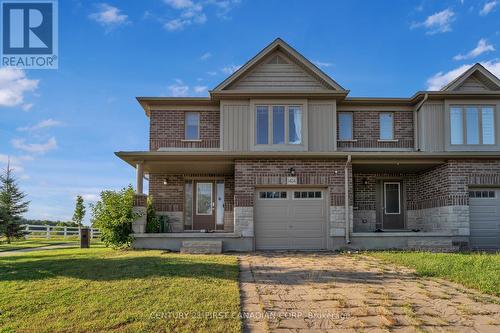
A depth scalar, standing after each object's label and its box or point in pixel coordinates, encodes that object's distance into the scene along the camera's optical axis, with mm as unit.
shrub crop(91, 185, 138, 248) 13789
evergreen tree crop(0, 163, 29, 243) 22922
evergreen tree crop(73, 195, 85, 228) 36812
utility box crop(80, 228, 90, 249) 16094
